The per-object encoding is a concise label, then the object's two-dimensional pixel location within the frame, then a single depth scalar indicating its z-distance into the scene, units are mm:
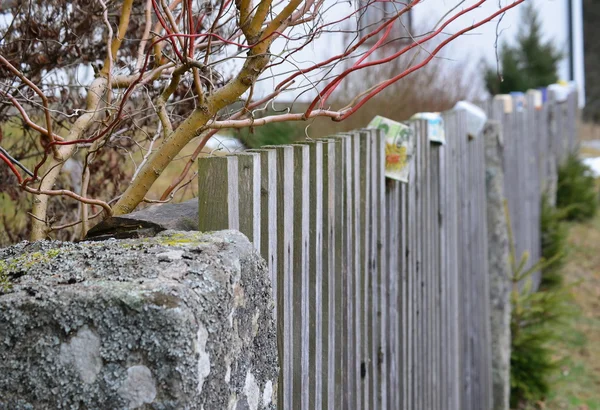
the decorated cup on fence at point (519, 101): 7594
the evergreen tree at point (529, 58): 18391
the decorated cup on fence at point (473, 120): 4902
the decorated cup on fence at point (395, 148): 3172
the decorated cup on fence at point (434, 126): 3721
